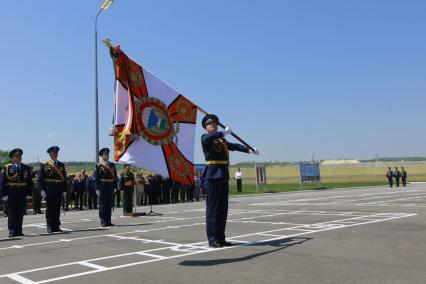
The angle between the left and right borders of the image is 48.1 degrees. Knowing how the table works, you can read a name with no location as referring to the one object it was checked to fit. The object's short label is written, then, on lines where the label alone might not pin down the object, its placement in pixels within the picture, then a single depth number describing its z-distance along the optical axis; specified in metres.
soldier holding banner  8.23
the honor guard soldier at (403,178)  42.26
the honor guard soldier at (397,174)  41.78
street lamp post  23.56
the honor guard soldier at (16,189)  11.67
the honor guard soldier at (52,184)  12.30
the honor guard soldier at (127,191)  16.84
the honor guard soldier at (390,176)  40.56
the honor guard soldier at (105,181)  13.26
